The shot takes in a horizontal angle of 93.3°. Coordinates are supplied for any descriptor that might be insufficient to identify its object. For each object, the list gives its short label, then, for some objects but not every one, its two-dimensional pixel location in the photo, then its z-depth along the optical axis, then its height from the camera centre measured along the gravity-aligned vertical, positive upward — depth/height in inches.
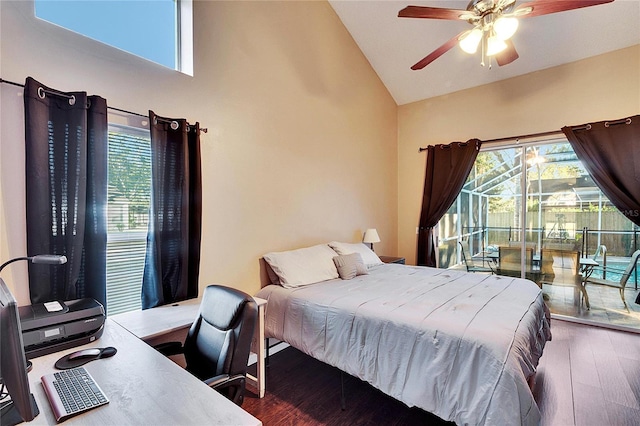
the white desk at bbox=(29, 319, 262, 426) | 36.9 -25.5
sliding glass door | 139.9 -9.9
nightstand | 164.3 -27.7
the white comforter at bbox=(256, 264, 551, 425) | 59.7 -30.8
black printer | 53.1 -21.5
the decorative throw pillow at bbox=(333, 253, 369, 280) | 117.3 -22.4
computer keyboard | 38.0 -25.0
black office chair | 55.2 -25.9
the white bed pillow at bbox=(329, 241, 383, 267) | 132.8 -18.5
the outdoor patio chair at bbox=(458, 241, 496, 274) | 175.2 -33.4
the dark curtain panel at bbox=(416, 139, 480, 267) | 168.9 +15.8
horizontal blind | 80.4 -0.9
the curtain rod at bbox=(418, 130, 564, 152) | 146.6 +37.1
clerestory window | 73.2 +50.8
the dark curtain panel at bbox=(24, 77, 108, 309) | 64.2 +4.6
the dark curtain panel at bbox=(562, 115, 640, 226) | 127.6 +22.7
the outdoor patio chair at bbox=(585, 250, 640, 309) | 133.3 -30.3
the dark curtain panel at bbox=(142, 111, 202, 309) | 84.0 -1.3
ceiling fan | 80.6 +54.4
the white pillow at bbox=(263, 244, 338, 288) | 107.1 -21.0
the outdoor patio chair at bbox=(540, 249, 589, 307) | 148.7 -30.9
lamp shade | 157.6 -14.4
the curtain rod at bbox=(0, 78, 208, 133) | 62.6 +26.2
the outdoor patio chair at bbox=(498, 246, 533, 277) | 160.2 -28.0
